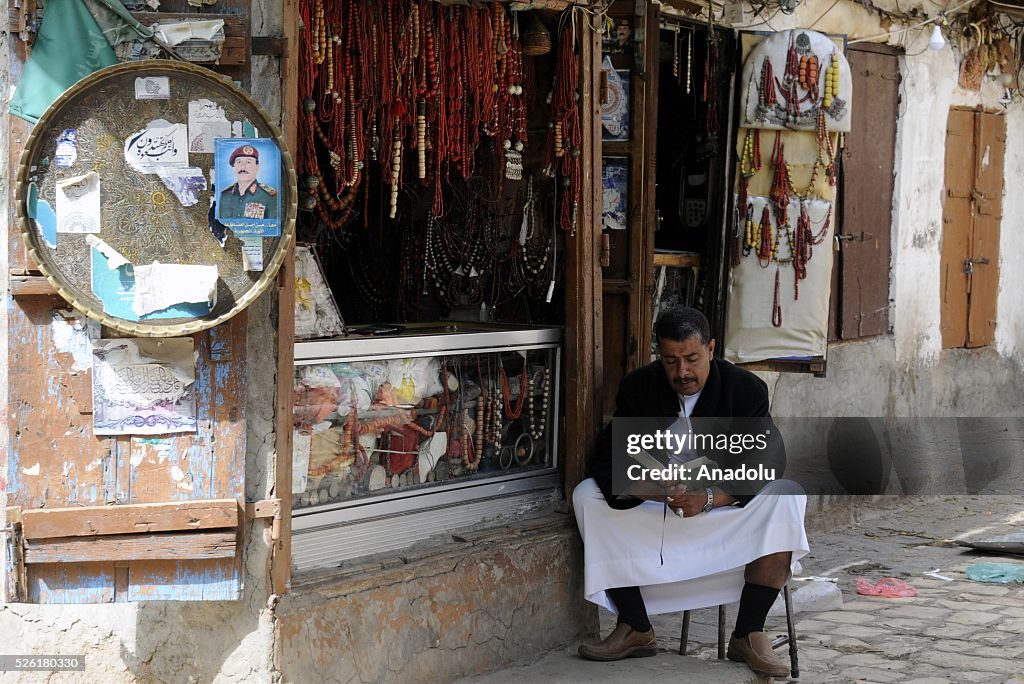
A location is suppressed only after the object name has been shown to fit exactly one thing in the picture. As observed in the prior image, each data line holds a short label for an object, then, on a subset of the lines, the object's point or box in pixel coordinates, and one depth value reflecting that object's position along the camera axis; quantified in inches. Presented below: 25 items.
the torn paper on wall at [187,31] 139.5
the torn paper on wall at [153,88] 138.7
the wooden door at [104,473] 140.8
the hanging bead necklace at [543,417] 201.0
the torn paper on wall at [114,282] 138.6
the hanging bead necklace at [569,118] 191.0
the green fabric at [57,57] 137.1
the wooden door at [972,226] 327.9
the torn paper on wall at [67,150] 137.1
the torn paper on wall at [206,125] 140.9
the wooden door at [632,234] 208.2
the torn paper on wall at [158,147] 139.6
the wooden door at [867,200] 281.6
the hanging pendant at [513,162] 197.8
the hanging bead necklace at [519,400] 196.5
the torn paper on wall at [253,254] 143.4
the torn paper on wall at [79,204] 137.6
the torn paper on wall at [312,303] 172.1
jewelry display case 168.6
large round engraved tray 136.6
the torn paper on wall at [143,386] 142.9
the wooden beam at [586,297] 194.1
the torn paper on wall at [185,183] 140.8
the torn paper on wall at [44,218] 136.6
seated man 178.7
